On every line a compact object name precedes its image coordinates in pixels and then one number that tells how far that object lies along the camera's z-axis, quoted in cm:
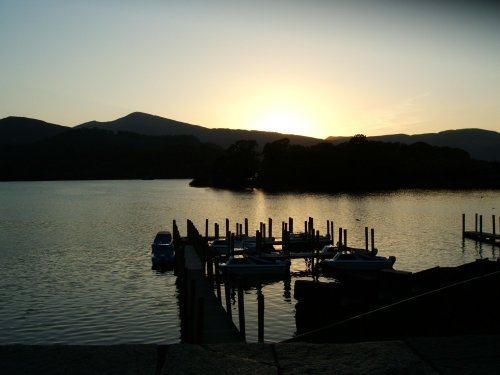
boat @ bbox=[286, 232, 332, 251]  5634
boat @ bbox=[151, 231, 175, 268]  4644
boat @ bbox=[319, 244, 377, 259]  4731
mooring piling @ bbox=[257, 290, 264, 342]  2172
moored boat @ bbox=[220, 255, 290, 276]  4075
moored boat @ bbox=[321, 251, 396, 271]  4234
